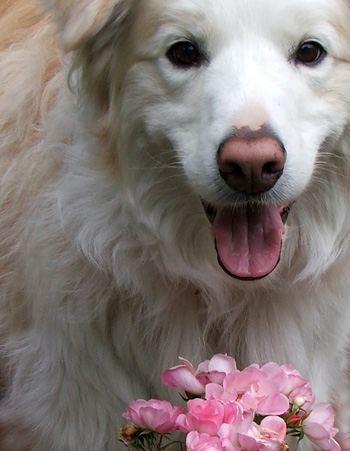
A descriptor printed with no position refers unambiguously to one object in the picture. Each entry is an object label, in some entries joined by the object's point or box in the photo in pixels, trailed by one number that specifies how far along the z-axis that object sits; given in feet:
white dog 3.67
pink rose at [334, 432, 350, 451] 4.00
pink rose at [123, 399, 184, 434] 3.44
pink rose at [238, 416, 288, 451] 3.30
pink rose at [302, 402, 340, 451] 3.49
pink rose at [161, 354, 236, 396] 3.45
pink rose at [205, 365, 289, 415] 3.38
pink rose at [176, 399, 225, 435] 3.34
